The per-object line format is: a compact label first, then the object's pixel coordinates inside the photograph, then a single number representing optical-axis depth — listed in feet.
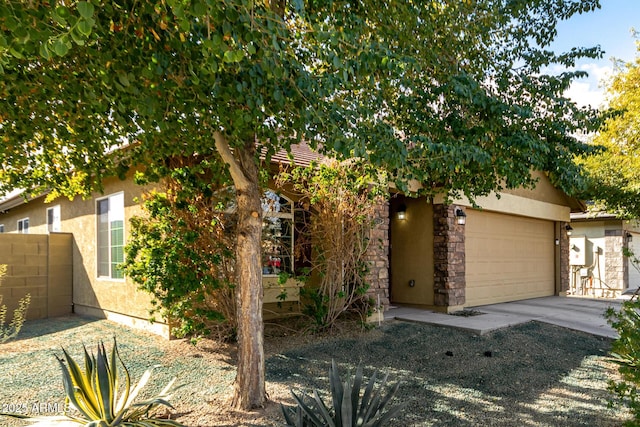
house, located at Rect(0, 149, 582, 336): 27.94
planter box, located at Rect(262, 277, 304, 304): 26.68
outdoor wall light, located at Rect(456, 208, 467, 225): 32.24
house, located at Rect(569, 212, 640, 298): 54.80
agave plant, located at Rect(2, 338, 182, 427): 11.18
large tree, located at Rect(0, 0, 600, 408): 10.95
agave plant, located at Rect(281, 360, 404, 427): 10.27
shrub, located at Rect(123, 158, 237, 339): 20.90
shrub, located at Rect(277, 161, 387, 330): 24.11
